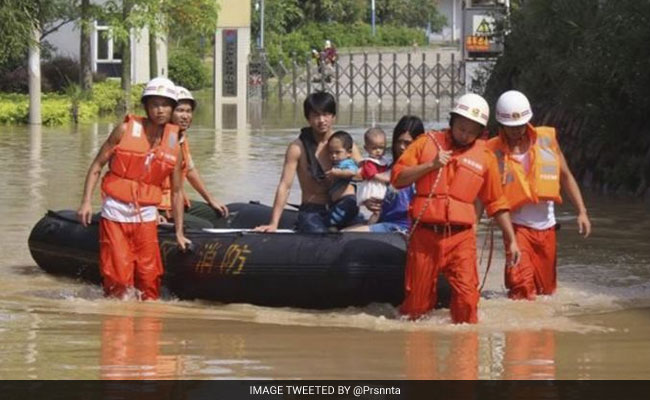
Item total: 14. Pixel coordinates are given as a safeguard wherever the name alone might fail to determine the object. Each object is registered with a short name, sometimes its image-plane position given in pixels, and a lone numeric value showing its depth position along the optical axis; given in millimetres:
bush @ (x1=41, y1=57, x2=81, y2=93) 46969
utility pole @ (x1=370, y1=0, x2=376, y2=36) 79188
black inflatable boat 10977
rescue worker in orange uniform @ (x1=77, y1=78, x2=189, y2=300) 11266
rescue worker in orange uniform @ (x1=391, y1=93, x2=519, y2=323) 9992
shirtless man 11250
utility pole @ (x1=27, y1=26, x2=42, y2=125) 36188
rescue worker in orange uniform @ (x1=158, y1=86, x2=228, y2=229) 12086
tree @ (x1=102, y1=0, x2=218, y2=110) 41906
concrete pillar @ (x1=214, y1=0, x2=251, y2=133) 55719
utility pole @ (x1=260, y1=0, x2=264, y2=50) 63794
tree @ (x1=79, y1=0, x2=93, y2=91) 42906
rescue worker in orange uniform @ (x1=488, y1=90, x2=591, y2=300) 11180
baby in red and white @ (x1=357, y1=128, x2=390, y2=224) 11070
